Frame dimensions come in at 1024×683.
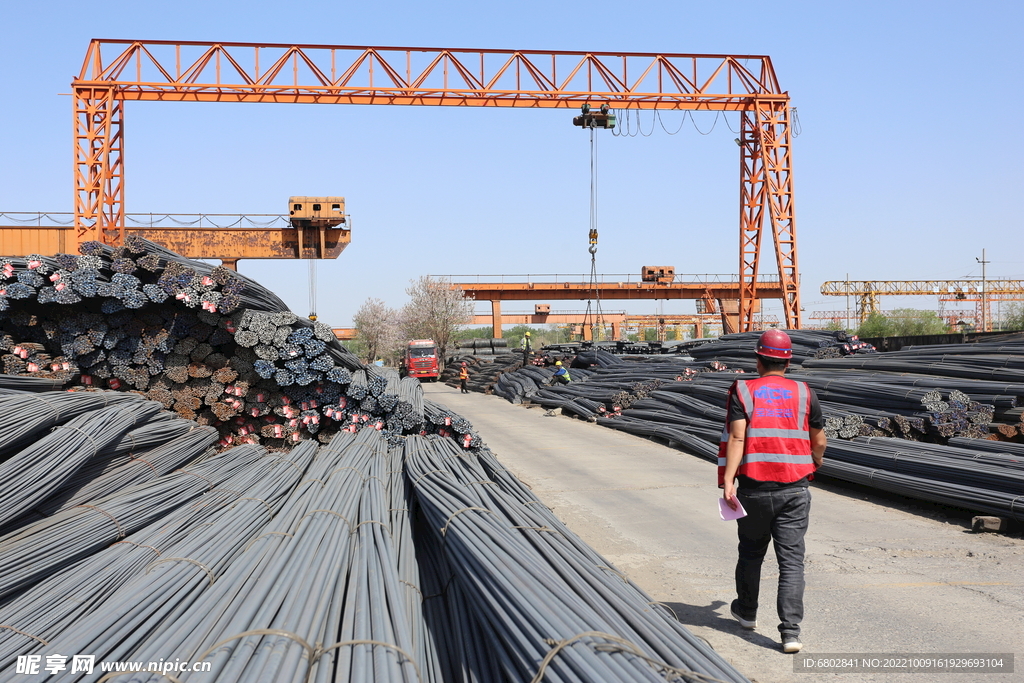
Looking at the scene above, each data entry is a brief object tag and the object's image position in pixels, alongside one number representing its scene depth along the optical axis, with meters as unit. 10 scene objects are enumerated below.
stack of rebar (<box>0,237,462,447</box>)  8.16
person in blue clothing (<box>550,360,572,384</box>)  21.48
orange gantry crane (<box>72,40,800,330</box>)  24.16
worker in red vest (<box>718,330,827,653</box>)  4.03
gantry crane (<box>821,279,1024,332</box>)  76.38
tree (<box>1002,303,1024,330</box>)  43.38
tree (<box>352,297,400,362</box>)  63.00
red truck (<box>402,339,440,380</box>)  38.34
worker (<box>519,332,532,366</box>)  28.10
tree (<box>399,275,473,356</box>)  50.25
